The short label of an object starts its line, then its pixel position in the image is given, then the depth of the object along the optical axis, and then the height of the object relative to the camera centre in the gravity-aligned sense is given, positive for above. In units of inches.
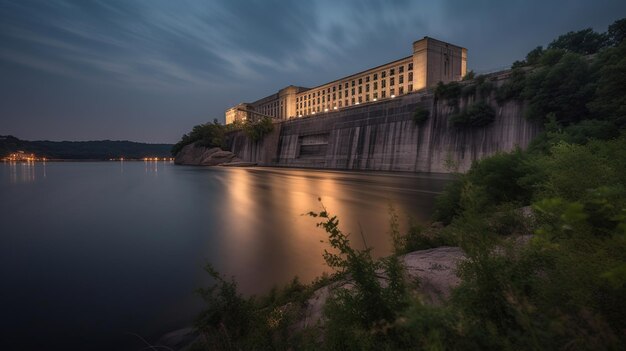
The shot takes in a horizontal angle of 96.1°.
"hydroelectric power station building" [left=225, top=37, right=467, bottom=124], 2491.4 +931.6
